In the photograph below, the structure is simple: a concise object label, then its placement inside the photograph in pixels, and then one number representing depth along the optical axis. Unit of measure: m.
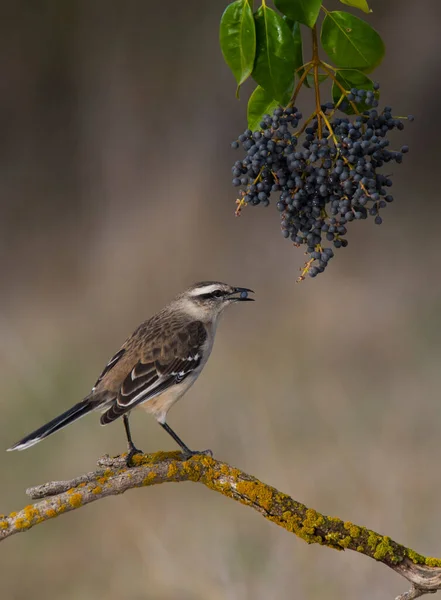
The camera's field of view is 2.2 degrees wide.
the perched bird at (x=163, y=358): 8.84
